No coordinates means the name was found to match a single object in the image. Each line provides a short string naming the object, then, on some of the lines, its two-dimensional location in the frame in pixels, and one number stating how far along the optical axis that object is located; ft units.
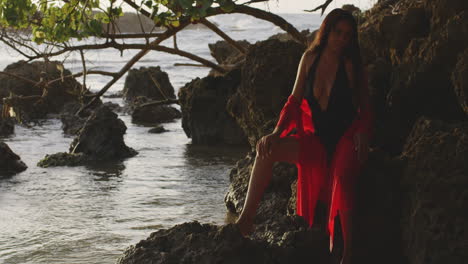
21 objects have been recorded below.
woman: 15.97
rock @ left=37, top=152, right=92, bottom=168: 34.60
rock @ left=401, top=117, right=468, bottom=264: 14.01
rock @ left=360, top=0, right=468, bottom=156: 17.72
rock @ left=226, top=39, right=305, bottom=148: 23.81
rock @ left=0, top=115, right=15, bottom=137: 47.39
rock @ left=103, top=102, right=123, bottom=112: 60.13
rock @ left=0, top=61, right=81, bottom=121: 60.44
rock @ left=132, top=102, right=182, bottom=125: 52.54
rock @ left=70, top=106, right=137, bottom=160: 35.99
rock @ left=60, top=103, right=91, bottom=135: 48.11
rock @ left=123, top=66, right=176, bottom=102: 62.34
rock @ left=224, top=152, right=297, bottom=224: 21.08
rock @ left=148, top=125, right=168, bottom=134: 46.22
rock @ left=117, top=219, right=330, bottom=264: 13.73
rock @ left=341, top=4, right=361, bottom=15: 50.21
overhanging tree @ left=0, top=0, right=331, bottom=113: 22.70
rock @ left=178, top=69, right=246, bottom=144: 38.55
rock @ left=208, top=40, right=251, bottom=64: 62.39
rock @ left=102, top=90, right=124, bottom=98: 75.41
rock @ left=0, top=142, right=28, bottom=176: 32.71
